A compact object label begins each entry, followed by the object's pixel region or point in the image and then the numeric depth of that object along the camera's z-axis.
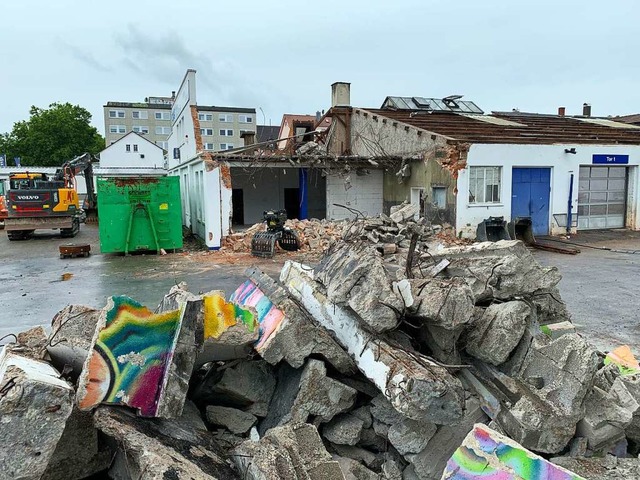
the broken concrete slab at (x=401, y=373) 3.21
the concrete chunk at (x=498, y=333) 3.90
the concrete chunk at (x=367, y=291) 3.69
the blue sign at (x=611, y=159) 18.12
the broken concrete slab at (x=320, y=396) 3.68
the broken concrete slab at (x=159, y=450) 2.68
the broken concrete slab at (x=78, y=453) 3.05
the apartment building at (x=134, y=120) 67.31
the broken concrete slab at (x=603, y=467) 2.95
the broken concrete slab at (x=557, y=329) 4.83
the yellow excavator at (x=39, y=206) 19.47
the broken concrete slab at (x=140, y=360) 3.01
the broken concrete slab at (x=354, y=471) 3.38
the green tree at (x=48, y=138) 55.78
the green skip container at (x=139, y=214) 14.63
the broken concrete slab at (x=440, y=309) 3.71
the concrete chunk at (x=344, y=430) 3.69
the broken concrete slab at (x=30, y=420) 2.61
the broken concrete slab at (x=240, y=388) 3.98
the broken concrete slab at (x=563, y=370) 3.40
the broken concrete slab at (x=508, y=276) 4.60
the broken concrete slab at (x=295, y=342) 3.90
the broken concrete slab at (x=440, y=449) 3.38
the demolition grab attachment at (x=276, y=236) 14.20
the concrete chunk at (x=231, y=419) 3.82
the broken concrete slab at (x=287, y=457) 2.88
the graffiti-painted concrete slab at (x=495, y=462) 2.60
